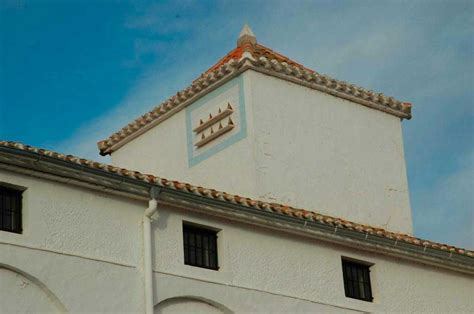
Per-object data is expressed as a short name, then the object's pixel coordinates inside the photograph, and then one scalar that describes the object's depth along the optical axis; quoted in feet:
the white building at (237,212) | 62.69
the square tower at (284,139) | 83.51
